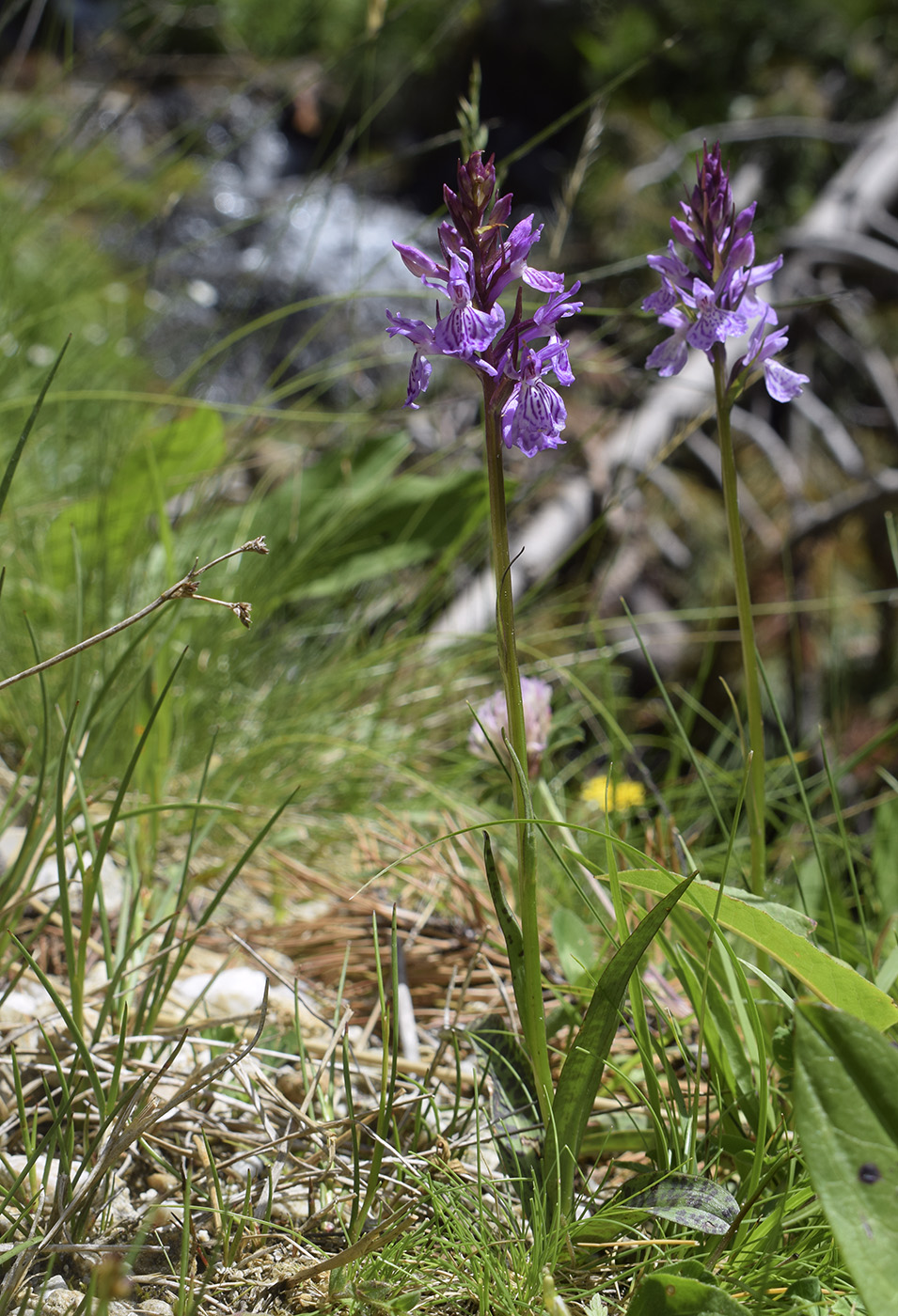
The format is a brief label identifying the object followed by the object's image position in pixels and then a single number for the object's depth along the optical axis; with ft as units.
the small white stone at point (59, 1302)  2.08
